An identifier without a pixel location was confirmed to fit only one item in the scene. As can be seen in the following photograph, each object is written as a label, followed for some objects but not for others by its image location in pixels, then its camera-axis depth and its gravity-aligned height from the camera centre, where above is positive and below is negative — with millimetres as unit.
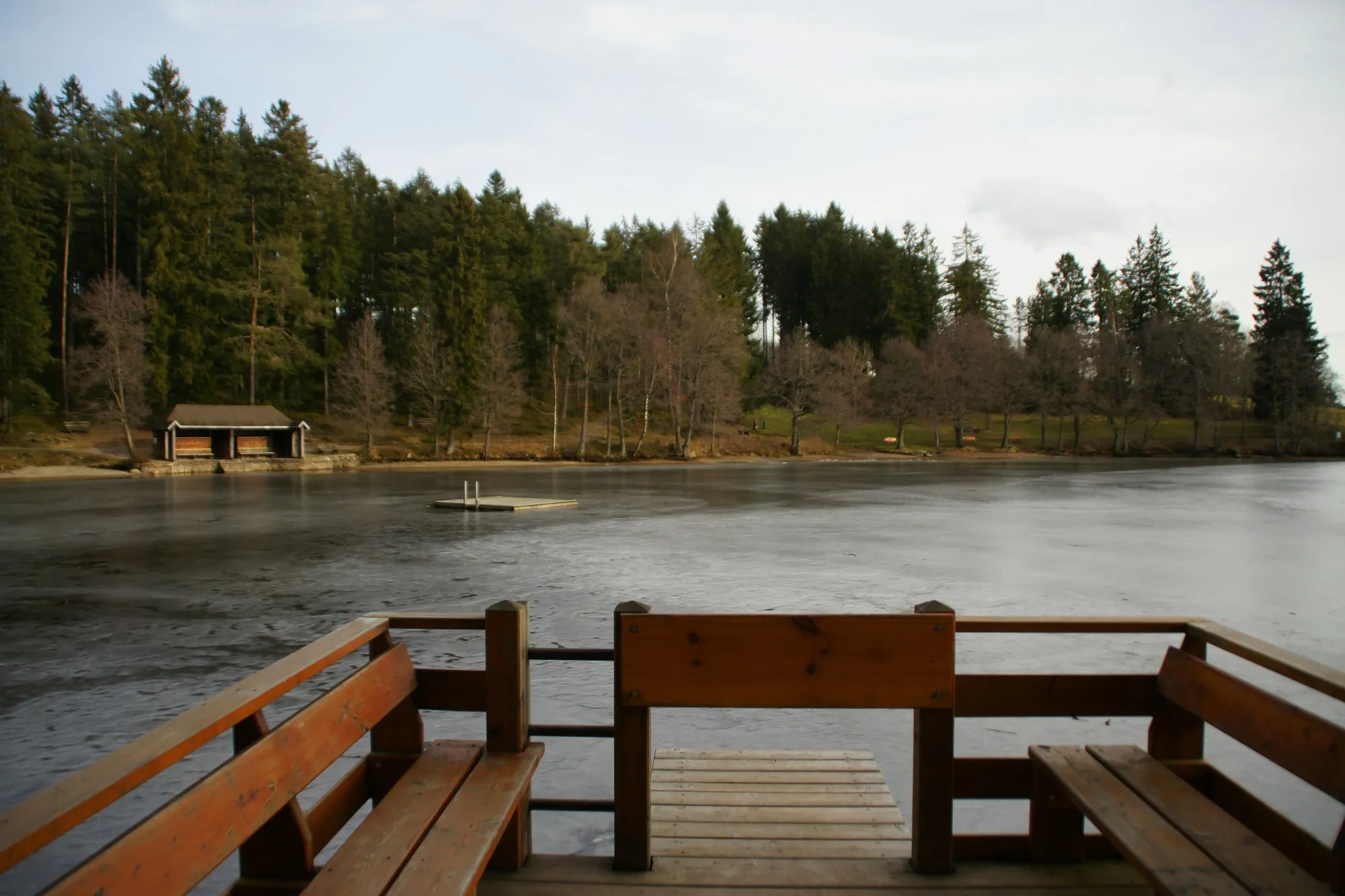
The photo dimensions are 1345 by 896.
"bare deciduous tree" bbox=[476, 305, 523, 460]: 54969 +2674
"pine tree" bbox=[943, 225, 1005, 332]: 91500 +14548
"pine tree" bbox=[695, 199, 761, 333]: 74312 +13686
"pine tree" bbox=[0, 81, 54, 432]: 49312 +8109
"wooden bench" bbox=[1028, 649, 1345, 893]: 2531 -1266
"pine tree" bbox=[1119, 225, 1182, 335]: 96312 +15918
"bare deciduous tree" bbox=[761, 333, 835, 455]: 63688 +2994
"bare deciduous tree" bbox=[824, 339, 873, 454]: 63562 +2771
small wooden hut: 45094 -834
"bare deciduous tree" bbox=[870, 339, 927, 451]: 69500 +3017
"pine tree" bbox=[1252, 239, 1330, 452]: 71375 +6176
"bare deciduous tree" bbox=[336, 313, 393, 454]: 52781 +2053
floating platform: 23406 -2229
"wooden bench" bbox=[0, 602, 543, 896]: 1938 -1038
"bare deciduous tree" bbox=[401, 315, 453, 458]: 55250 +2710
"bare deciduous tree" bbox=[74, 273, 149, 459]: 47812 +3155
